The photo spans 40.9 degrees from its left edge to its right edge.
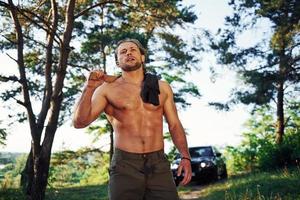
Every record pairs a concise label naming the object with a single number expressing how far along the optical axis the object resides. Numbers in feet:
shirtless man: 11.18
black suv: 60.95
